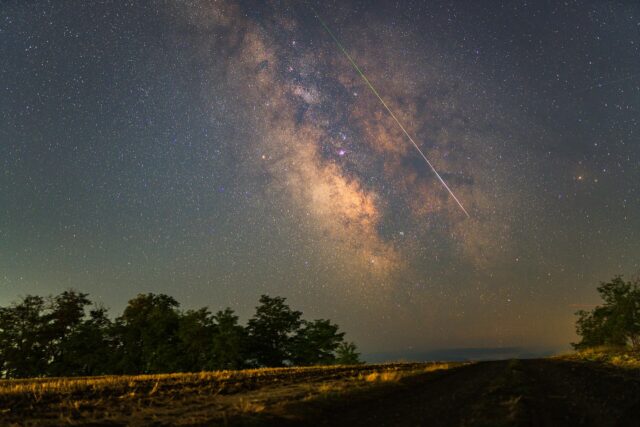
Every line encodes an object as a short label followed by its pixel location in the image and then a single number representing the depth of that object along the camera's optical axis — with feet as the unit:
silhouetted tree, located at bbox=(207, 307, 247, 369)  189.88
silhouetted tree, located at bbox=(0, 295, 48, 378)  197.06
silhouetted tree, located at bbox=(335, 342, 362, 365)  239.71
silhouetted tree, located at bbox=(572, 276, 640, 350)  264.52
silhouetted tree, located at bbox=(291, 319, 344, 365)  212.84
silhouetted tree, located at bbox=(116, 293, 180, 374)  199.00
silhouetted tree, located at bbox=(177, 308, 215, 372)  195.62
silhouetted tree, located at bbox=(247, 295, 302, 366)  206.28
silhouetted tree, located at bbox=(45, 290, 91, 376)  197.98
